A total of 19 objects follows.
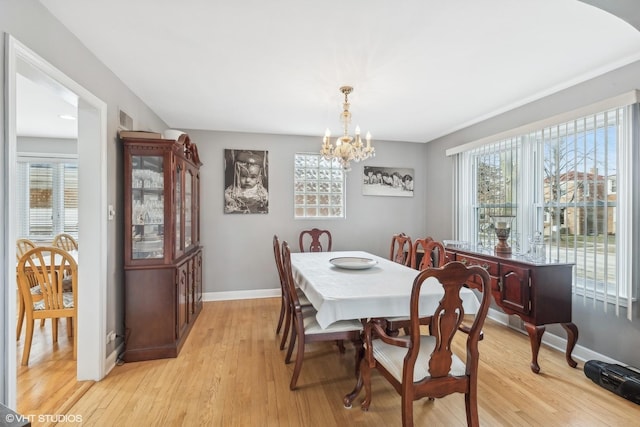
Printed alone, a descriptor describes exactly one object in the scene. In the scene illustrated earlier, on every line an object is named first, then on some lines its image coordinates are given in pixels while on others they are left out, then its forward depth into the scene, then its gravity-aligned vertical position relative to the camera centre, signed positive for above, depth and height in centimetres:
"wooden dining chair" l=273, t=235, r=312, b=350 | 264 -79
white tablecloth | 190 -53
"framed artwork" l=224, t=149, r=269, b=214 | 442 +45
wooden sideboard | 247 -69
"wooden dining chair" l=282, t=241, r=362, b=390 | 213 -82
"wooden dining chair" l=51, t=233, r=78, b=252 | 409 -42
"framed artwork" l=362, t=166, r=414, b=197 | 493 +51
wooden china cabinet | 265 -34
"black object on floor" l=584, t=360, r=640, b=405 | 206 -116
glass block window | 469 +39
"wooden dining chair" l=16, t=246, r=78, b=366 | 255 -70
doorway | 227 -17
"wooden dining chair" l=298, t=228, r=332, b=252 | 435 -41
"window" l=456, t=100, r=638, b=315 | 237 +17
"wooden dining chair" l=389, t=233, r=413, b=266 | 333 -38
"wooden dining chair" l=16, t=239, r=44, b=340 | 286 -80
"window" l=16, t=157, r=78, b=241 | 484 +24
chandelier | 277 +58
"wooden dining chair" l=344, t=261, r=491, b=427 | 146 -77
